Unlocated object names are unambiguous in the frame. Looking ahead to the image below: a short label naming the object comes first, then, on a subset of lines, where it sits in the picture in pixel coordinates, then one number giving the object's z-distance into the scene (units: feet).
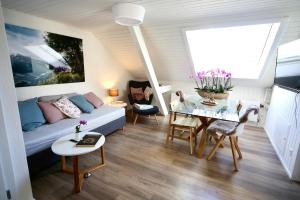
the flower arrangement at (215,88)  8.04
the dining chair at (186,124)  8.45
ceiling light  6.59
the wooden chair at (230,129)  6.66
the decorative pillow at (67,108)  8.75
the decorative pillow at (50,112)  7.97
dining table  7.57
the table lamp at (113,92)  13.03
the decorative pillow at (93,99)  10.64
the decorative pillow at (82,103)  9.67
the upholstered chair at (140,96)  14.19
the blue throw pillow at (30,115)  7.03
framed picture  7.85
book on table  6.07
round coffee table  5.69
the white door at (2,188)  4.33
